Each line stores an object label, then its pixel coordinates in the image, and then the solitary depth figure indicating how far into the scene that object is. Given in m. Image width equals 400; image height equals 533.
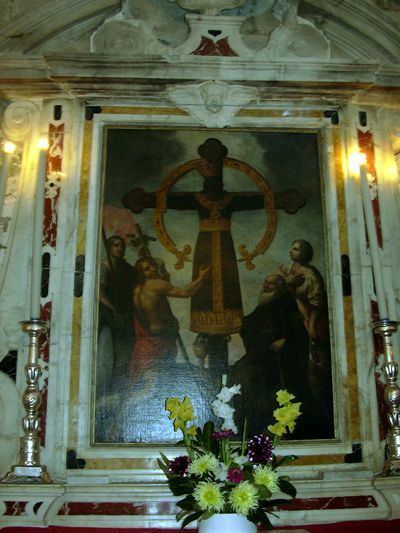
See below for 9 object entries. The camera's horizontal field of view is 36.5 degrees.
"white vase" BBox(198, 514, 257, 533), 2.73
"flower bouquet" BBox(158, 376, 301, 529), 2.70
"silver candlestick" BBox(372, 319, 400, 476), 3.85
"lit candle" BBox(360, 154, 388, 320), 3.96
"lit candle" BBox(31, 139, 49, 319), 3.81
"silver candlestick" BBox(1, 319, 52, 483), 3.70
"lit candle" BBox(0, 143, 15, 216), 4.10
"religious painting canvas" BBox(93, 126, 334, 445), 4.08
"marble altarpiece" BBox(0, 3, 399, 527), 3.85
